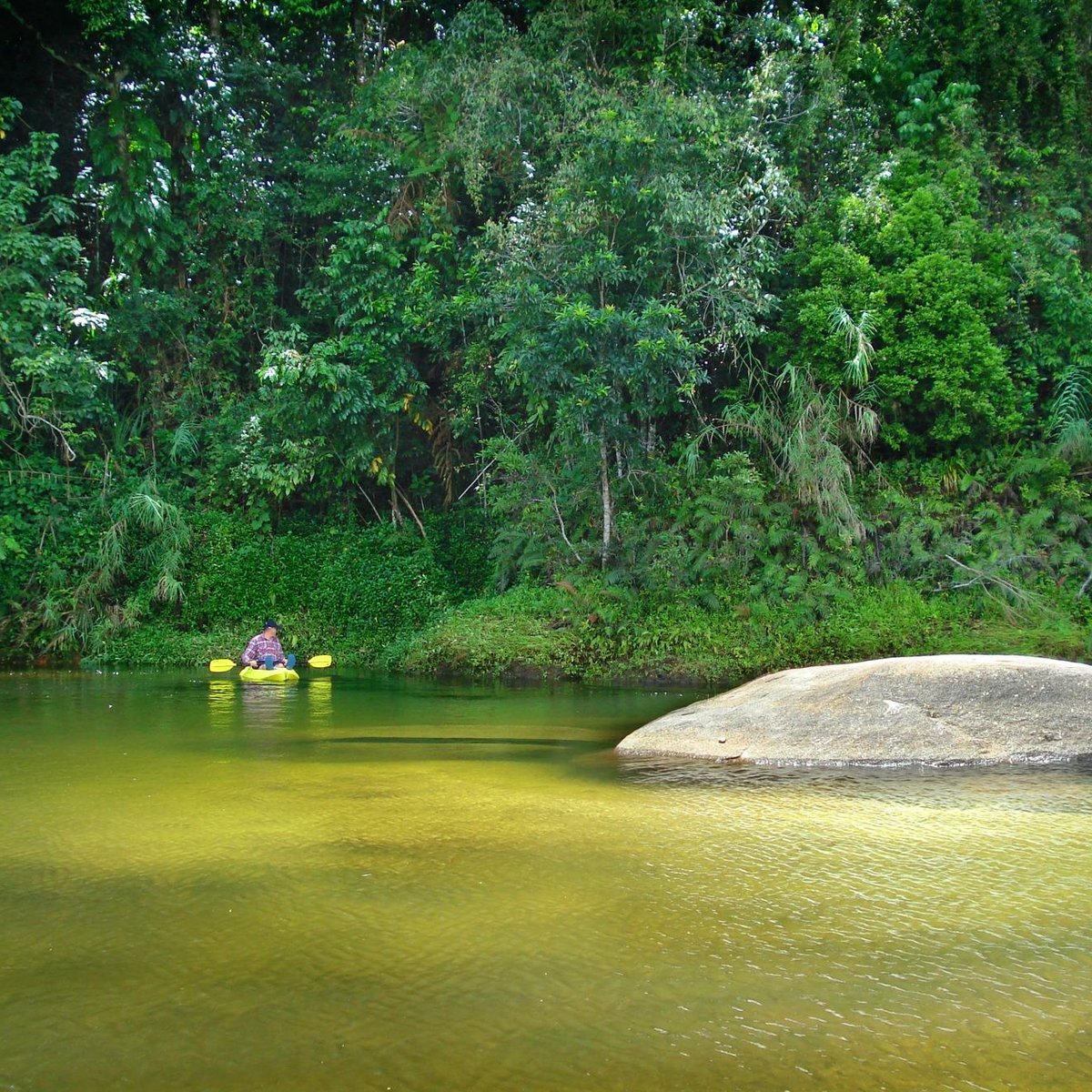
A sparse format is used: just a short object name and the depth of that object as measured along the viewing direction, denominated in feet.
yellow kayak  39.50
